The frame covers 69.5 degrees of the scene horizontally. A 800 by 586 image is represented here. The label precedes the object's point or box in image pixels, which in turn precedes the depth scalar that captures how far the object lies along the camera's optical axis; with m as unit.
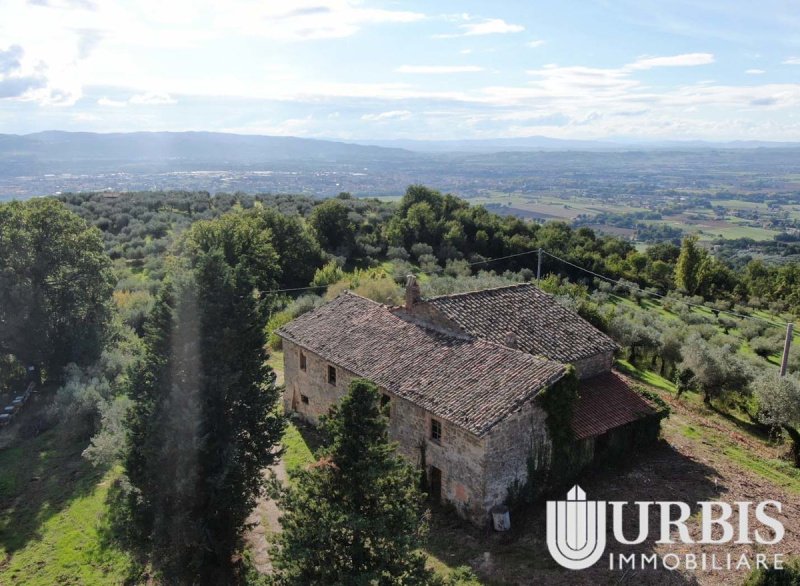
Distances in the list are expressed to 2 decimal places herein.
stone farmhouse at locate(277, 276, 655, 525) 17.44
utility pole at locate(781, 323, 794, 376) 25.08
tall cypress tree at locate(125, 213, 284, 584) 14.79
